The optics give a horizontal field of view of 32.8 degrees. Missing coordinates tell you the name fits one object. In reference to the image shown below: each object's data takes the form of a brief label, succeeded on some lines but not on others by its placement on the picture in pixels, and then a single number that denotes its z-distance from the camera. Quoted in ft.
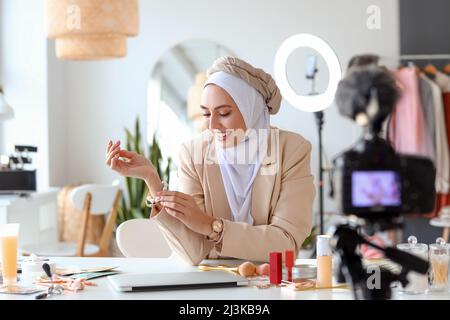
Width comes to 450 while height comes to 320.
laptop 5.41
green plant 17.08
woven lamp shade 11.81
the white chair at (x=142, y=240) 7.59
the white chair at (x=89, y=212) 13.70
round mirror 17.75
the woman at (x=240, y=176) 6.40
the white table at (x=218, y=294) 5.18
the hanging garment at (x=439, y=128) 14.47
